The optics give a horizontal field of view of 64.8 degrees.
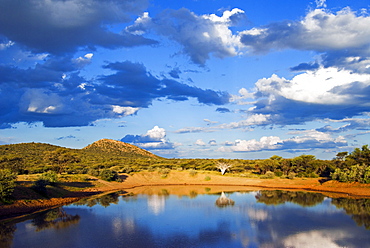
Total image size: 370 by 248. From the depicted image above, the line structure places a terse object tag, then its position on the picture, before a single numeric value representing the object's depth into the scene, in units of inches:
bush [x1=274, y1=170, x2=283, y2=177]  3089.6
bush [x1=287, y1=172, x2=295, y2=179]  2889.3
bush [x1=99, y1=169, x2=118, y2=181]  2802.9
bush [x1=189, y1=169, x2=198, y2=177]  3214.1
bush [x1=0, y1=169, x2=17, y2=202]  1360.1
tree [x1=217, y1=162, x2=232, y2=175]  3342.8
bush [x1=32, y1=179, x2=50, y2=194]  1685.4
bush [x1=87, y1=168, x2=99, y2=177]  2863.9
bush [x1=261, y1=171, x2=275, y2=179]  3004.4
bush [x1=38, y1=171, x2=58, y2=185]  1903.1
